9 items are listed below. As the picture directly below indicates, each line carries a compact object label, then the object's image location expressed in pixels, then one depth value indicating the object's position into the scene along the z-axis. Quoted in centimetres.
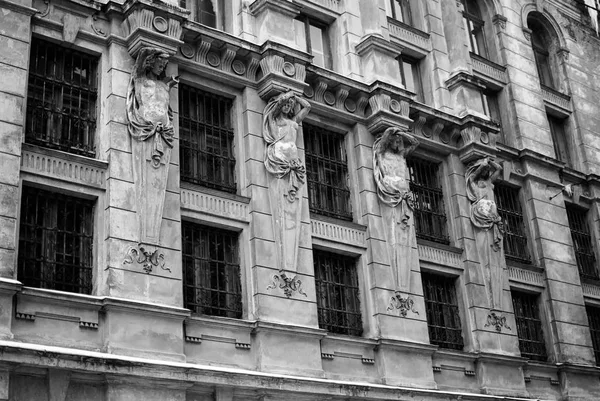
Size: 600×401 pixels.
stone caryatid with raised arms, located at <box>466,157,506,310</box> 2670
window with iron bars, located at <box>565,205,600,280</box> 3144
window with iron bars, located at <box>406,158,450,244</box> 2653
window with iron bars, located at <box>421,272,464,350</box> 2525
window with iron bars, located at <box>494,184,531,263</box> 2897
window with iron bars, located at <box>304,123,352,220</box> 2403
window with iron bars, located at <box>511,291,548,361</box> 2772
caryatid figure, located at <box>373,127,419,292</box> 2412
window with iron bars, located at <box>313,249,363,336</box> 2275
